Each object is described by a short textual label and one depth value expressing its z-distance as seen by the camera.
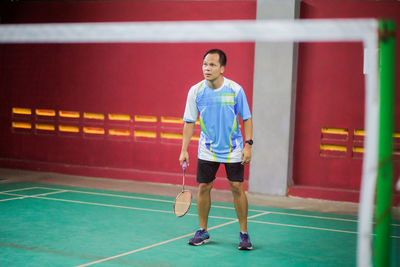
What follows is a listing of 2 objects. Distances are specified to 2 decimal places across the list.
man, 11.02
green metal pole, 6.13
